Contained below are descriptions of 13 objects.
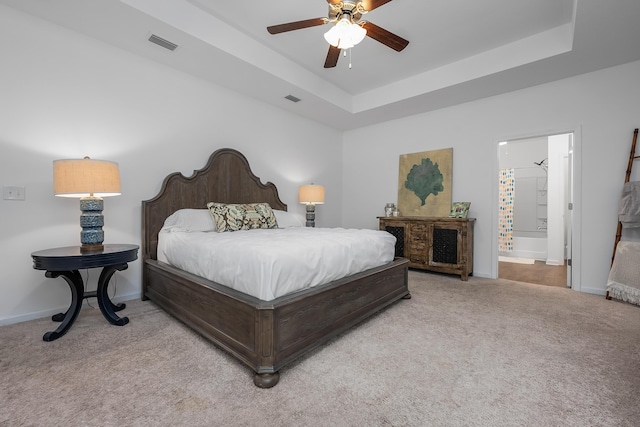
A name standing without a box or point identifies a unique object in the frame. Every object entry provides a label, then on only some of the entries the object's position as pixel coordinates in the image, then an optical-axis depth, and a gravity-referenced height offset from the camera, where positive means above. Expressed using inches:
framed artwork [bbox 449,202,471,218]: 164.7 -0.1
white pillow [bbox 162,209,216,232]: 117.7 -5.6
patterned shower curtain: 247.6 +0.6
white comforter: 68.4 -13.7
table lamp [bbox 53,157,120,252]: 89.7 +6.5
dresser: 155.6 -18.8
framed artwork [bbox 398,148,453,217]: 177.8 +17.1
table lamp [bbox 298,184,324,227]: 179.8 +7.8
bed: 64.6 -26.7
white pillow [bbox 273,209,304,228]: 150.7 -6.1
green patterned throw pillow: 123.6 -3.7
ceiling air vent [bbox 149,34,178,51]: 109.3 +64.2
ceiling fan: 82.7 +57.7
